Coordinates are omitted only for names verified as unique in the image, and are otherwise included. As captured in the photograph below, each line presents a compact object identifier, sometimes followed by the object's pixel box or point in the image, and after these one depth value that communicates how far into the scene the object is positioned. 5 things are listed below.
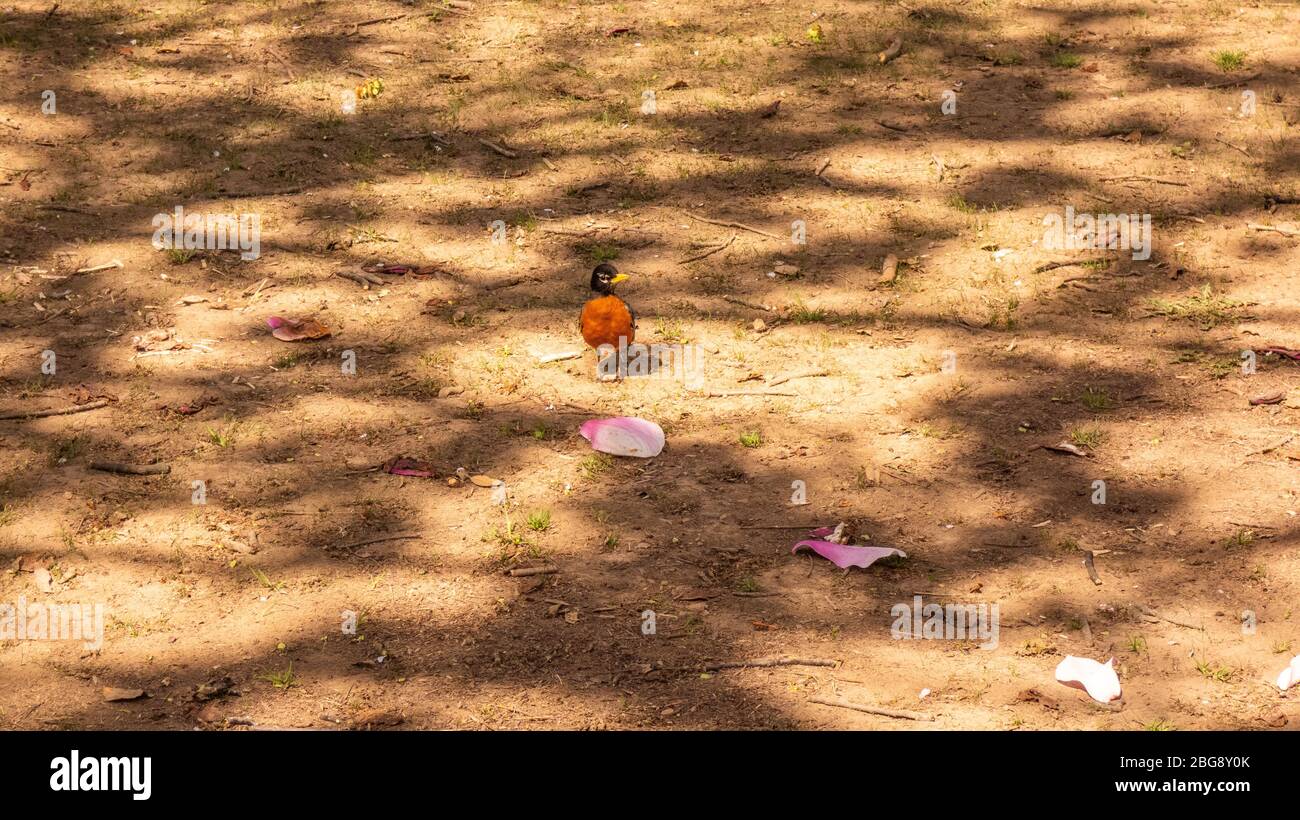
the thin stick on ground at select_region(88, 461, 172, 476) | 6.30
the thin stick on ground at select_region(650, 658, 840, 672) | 5.12
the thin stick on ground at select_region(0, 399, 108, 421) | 6.74
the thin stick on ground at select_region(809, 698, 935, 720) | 4.81
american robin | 6.99
